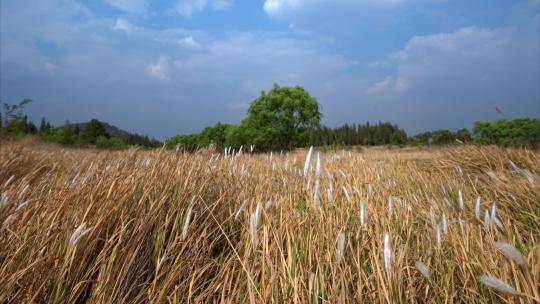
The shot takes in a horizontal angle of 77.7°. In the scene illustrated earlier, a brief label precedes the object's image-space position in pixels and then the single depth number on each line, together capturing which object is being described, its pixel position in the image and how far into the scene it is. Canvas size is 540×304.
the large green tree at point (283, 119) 35.00
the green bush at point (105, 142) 36.06
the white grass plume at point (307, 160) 2.45
